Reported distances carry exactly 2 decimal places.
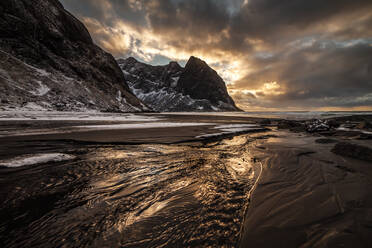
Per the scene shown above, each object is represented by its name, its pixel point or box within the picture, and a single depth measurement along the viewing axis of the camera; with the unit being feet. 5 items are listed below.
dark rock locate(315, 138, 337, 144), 25.47
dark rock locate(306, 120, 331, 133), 39.29
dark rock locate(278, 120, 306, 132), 45.39
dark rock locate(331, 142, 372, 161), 15.66
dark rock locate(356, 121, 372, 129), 43.20
